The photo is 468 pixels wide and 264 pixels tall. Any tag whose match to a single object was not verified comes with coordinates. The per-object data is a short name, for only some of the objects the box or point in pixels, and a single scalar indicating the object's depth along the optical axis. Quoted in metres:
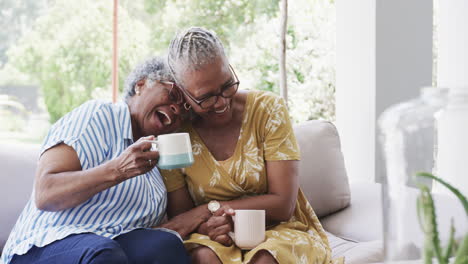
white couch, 2.05
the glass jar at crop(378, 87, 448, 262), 0.91
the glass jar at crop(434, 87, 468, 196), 0.90
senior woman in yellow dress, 1.75
